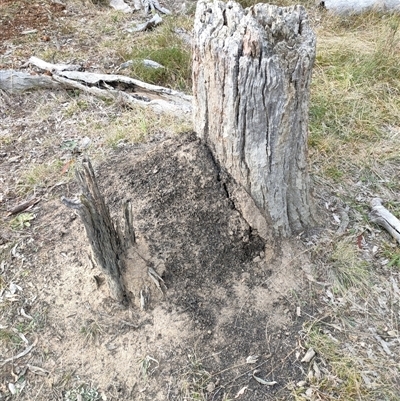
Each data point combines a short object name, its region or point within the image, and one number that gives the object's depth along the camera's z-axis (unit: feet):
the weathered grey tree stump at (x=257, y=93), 6.23
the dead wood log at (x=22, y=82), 14.32
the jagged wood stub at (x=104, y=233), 5.95
